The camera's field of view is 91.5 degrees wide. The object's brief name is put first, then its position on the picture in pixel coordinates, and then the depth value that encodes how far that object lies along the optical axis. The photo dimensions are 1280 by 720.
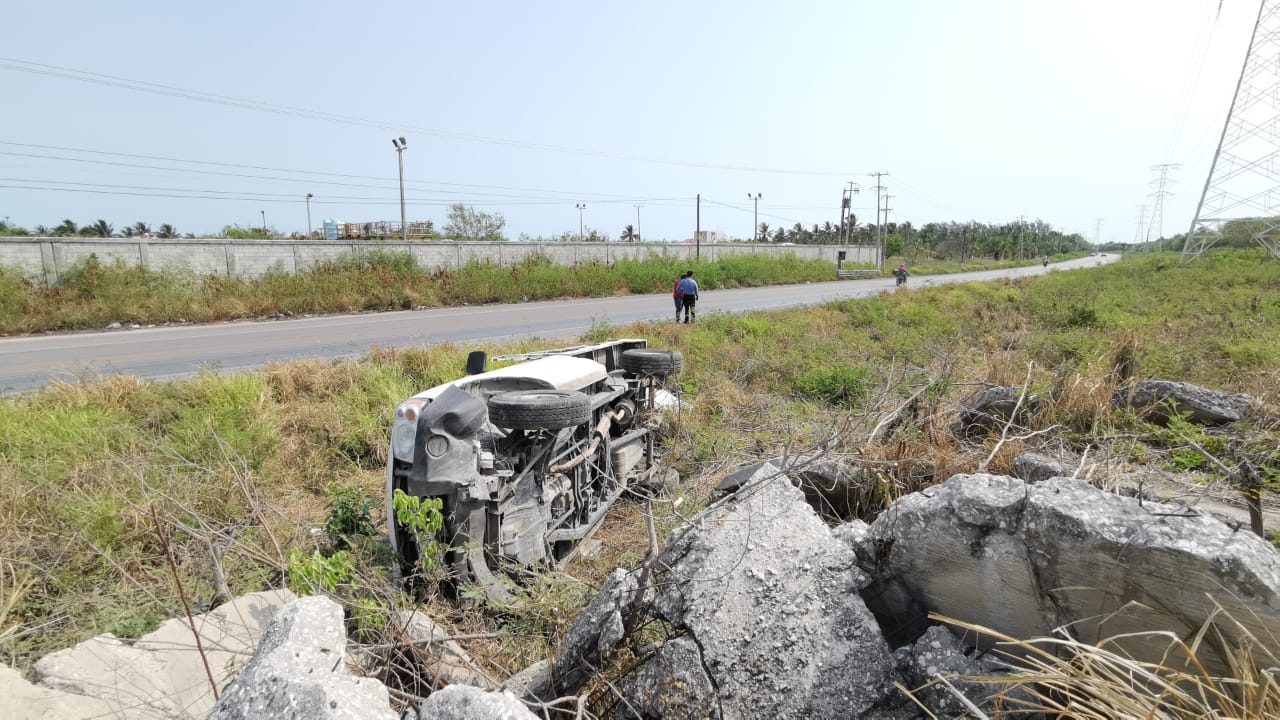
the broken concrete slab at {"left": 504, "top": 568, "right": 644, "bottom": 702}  2.66
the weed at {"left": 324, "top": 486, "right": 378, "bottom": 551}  4.60
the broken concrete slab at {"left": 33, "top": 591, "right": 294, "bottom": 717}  3.07
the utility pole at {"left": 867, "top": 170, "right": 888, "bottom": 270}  59.03
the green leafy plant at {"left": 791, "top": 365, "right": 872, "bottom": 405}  9.83
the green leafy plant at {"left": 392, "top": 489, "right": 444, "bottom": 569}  3.33
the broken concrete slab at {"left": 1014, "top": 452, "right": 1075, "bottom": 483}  3.55
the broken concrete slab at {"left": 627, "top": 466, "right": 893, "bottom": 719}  2.38
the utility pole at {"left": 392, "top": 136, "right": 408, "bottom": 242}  36.06
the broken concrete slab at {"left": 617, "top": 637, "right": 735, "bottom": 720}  2.41
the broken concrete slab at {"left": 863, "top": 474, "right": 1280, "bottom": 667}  1.94
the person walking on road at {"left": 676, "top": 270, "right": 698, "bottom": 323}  16.53
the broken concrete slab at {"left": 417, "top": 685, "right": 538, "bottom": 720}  1.94
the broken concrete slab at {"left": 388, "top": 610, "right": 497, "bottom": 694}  2.87
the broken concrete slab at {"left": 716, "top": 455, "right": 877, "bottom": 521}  3.98
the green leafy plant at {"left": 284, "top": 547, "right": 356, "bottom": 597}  3.22
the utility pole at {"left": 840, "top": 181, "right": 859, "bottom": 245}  64.81
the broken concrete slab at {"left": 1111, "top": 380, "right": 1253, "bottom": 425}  4.95
